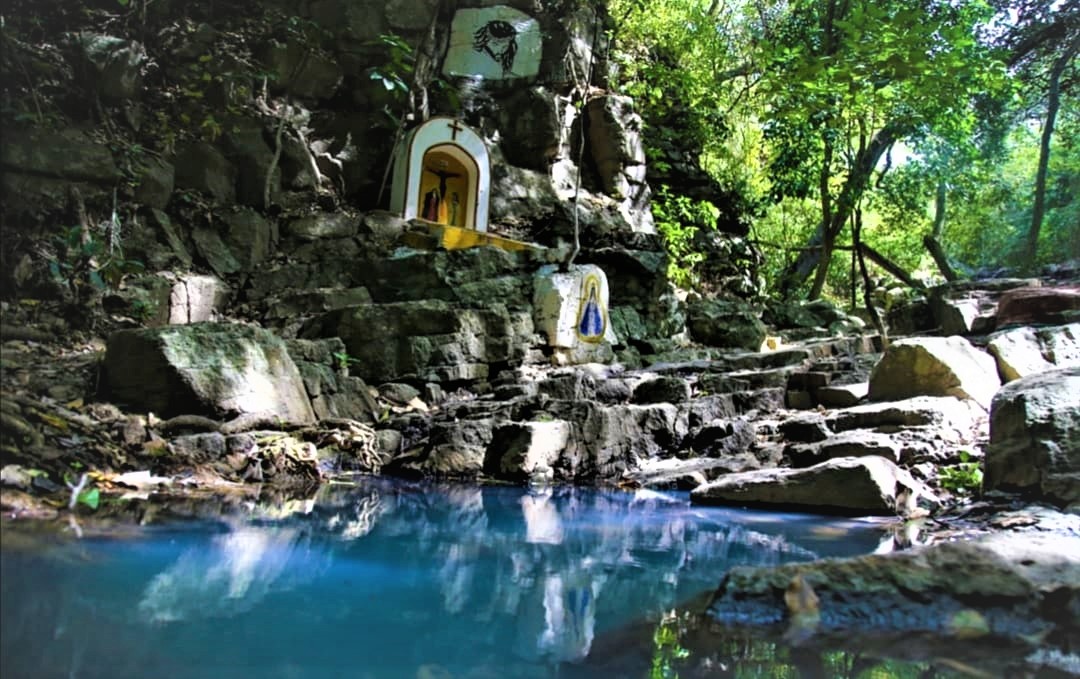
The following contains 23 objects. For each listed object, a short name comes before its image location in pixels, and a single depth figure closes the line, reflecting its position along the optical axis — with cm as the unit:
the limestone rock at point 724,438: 611
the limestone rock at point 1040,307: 786
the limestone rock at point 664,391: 723
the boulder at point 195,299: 849
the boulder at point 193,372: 492
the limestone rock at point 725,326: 1188
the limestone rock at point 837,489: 428
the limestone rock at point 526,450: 560
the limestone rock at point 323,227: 1074
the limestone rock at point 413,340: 745
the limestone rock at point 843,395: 677
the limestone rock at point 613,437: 592
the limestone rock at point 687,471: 549
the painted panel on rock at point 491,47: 1538
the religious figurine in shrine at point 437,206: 1336
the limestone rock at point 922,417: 525
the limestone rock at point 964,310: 925
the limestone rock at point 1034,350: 630
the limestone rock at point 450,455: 567
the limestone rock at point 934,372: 586
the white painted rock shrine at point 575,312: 948
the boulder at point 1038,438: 362
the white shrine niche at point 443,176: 1239
